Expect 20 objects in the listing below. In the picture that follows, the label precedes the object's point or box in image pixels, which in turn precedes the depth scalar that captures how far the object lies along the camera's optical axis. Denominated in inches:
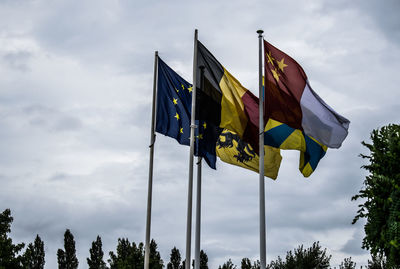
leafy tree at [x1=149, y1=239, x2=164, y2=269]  2001.7
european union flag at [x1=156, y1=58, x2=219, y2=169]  877.8
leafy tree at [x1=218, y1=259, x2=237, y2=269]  2368.4
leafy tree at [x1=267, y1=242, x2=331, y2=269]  1859.0
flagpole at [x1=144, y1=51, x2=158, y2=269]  886.4
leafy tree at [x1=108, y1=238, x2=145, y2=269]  1905.8
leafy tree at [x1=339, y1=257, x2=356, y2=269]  2106.3
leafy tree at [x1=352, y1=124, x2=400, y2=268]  882.8
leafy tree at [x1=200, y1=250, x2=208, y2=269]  2962.6
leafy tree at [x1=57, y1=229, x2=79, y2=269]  3206.2
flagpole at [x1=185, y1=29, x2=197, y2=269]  799.1
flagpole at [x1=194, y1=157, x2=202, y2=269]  867.4
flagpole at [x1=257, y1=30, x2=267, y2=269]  792.3
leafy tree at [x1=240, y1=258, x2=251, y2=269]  2431.6
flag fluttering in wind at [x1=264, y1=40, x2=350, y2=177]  825.5
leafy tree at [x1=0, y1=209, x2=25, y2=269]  1872.5
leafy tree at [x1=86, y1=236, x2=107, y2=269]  3238.2
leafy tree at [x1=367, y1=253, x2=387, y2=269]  1929.1
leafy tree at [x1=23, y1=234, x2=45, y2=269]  3280.0
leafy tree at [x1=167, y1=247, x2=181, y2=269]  3253.0
